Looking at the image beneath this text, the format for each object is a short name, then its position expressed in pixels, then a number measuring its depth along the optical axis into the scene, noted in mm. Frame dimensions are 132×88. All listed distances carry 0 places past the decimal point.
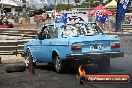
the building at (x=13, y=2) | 47062
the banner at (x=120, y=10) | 27672
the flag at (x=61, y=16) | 29209
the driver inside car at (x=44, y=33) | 13648
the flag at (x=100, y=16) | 32894
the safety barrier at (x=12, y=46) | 17808
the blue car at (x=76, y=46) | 12000
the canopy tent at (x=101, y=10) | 35444
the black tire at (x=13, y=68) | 13023
